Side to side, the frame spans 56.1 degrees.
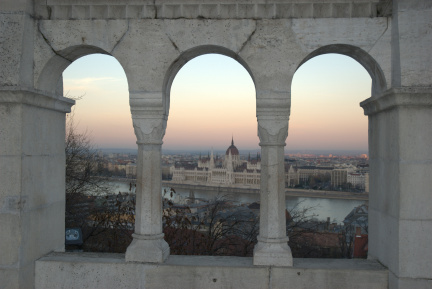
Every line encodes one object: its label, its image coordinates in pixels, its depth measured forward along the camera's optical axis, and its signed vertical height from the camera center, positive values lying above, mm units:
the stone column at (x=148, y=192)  3746 -387
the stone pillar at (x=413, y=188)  3398 -311
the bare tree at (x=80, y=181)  11445 -1112
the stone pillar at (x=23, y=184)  3621 -309
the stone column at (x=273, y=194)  3650 -395
